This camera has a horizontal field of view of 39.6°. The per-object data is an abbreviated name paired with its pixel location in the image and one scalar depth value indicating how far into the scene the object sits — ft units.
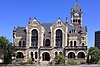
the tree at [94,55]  134.02
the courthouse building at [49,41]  139.45
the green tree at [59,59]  130.38
